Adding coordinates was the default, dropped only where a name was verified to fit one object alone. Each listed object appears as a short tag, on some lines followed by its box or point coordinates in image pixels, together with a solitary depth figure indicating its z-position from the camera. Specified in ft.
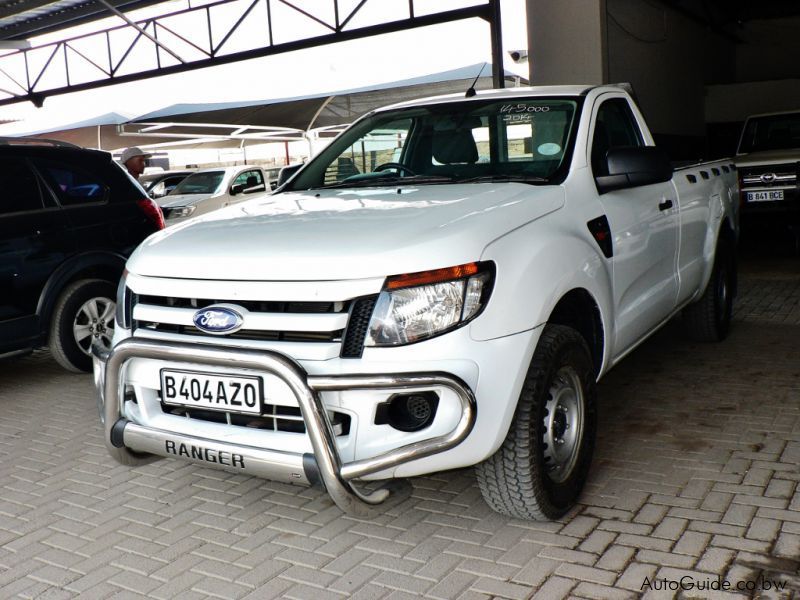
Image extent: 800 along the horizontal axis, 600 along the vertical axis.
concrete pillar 34.68
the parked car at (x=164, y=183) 57.14
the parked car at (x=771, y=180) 33.88
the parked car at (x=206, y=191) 48.26
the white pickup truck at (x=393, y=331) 9.02
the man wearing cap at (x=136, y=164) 36.40
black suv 18.72
